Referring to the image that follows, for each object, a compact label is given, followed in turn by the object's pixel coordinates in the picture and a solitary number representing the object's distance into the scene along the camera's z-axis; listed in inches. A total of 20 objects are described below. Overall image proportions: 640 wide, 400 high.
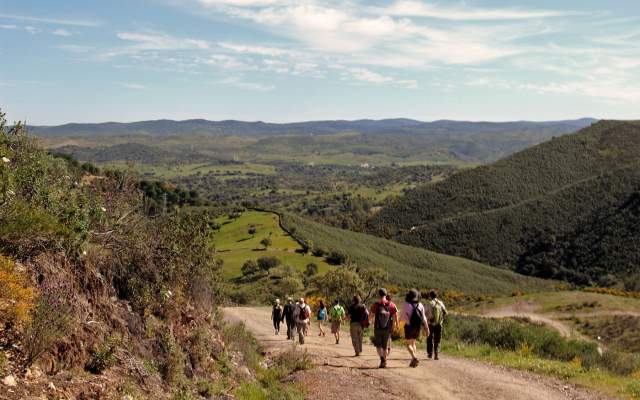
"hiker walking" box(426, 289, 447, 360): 501.4
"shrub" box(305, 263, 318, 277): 2241.1
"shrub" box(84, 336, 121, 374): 285.7
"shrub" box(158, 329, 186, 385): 330.0
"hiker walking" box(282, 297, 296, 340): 730.8
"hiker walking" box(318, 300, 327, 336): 852.6
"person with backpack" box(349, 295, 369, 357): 534.9
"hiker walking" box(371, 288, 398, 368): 476.4
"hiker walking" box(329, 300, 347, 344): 678.5
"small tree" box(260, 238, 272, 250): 2729.8
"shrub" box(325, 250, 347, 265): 2524.6
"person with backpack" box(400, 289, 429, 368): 475.5
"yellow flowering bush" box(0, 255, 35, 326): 254.8
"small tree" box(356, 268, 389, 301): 1516.7
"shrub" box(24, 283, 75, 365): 251.8
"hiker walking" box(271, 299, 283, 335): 802.2
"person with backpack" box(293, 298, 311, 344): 685.7
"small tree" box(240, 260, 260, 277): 2220.0
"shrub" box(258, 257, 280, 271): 2304.4
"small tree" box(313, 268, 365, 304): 1406.3
